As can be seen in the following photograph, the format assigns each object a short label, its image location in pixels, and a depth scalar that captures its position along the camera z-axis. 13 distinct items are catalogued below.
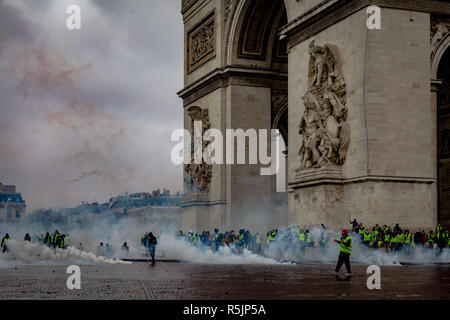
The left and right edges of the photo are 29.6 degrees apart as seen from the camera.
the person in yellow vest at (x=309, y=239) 33.97
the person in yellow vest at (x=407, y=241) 31.28
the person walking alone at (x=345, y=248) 23.67
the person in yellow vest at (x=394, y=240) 30.97
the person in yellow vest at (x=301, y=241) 34.59
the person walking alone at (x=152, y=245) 35.41
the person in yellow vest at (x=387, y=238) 30.69
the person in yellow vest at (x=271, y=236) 37.72
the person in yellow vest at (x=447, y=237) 32.19
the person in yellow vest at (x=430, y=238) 31.58
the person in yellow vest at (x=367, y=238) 30.91
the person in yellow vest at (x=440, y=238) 31.94
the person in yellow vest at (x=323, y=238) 32.88
